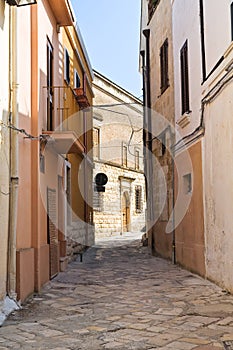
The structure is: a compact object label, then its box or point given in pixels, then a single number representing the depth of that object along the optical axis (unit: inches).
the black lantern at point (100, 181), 938.6
